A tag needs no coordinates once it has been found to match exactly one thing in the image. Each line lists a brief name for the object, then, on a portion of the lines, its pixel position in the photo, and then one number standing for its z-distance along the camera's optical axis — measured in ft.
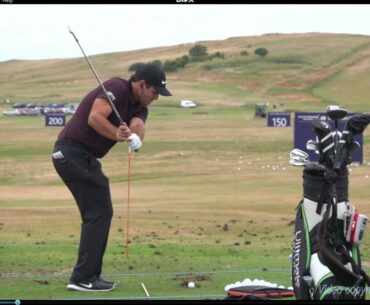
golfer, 24.75
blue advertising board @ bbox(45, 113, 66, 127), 176.76
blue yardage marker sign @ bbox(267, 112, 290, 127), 181.06
